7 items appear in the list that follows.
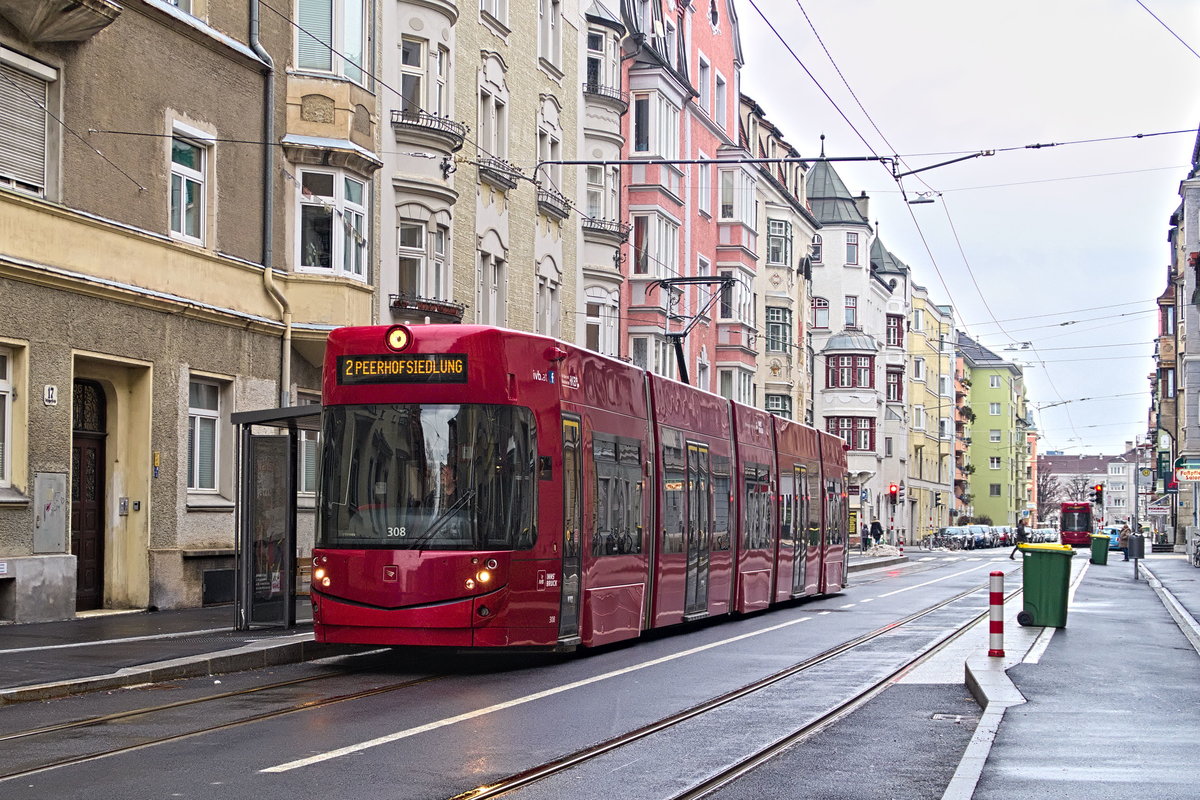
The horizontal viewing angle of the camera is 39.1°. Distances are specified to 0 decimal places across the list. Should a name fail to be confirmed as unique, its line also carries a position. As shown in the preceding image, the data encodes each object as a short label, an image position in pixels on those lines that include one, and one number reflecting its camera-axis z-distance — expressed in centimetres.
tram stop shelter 1903
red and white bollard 1670
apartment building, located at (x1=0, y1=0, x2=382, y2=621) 1995
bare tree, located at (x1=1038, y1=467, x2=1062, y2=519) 19436
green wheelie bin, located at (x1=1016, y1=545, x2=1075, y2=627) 2173
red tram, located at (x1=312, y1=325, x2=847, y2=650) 1541
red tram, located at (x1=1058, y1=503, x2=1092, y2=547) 9625
